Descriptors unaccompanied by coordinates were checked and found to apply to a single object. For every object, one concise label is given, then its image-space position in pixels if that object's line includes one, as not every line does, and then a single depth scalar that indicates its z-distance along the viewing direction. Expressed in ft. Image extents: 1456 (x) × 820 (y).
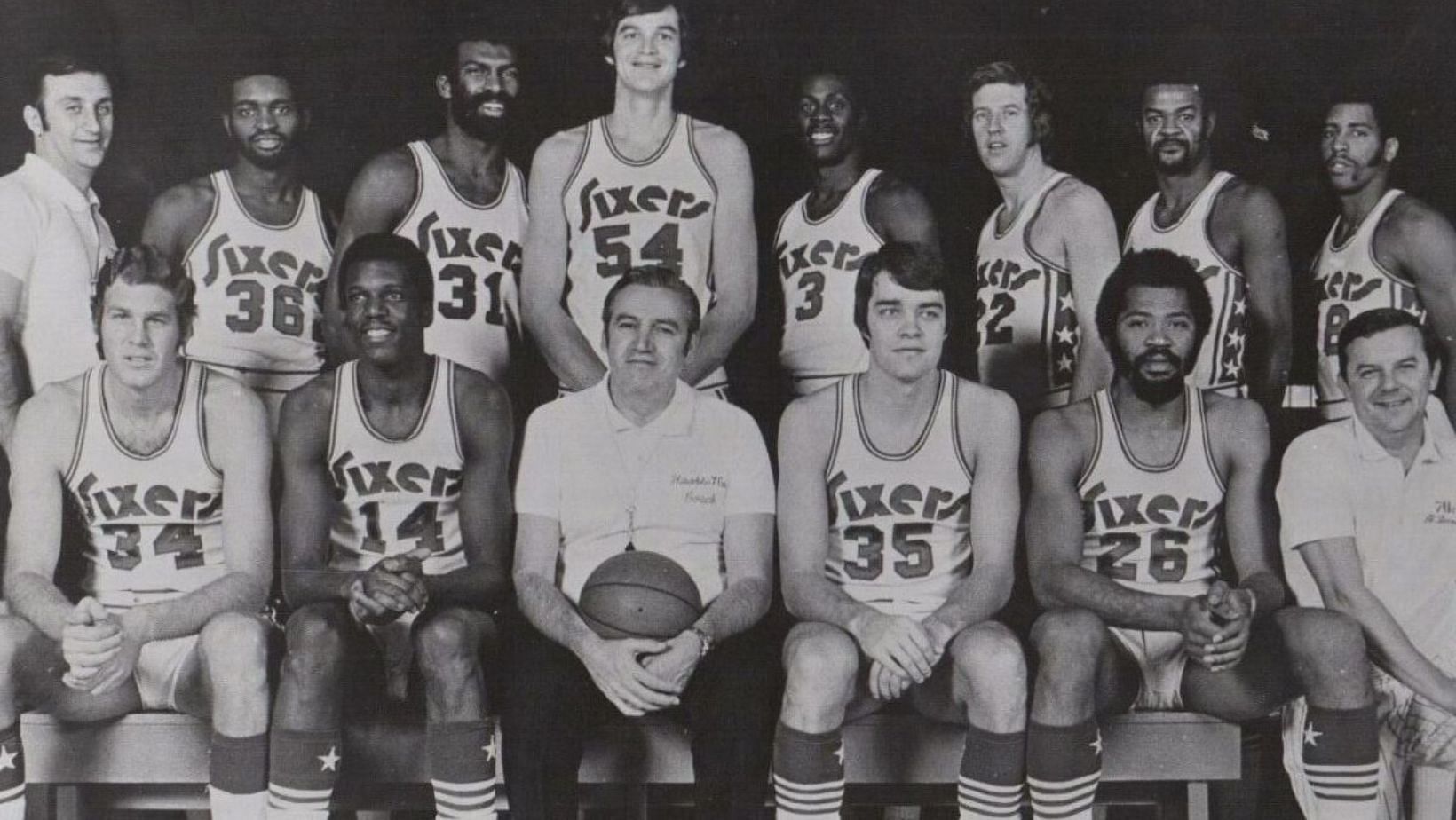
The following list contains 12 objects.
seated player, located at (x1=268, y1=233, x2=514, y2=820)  7.28
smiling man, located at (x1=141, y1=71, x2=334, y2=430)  8.17
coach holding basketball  6.80
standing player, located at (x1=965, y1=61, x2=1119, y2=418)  8.22
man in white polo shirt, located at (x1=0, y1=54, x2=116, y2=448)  8.04
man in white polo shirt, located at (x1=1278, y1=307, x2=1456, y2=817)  7.50
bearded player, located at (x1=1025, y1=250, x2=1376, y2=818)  6.95
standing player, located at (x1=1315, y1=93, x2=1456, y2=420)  8.20
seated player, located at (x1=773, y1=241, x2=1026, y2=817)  7.11
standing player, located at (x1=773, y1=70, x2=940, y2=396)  8.23
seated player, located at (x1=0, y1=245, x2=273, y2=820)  7.27
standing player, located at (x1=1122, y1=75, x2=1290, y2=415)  8.23
